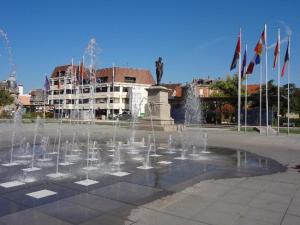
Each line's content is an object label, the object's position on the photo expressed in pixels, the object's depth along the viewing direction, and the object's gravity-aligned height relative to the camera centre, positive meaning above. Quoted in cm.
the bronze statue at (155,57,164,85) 2792 +453
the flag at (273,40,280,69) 2673 +579
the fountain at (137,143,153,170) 978 -129
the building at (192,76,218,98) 8648 +880
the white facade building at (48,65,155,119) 8188 +774
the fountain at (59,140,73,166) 1005 -126
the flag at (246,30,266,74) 2605 +577
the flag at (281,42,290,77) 2722 +562
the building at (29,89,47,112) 10161 +691
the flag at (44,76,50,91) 5866 +680
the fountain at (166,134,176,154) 1374 -115
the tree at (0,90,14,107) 6791 +470
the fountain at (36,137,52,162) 1100 -120
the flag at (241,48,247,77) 2913 +543
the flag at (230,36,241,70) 2834 +598
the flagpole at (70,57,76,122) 8029 +647
